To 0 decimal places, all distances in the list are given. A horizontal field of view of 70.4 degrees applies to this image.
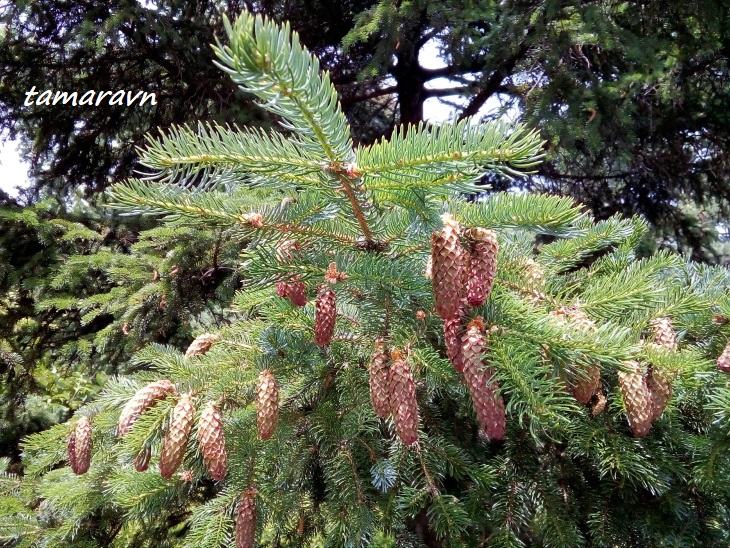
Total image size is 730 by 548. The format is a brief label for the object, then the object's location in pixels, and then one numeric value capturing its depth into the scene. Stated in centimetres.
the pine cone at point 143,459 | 96
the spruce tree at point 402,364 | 63
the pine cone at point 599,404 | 97
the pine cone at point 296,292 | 92
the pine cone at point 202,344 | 126
